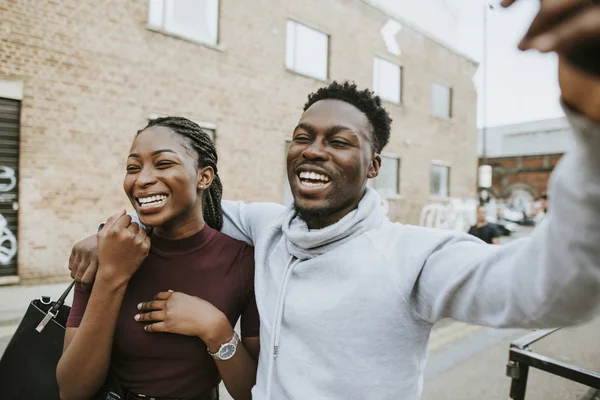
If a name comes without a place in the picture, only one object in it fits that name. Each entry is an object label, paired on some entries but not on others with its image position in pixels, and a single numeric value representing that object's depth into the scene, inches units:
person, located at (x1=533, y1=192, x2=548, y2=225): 1065.3
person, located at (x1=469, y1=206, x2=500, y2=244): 271.4
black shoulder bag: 61.5
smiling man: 27.1
